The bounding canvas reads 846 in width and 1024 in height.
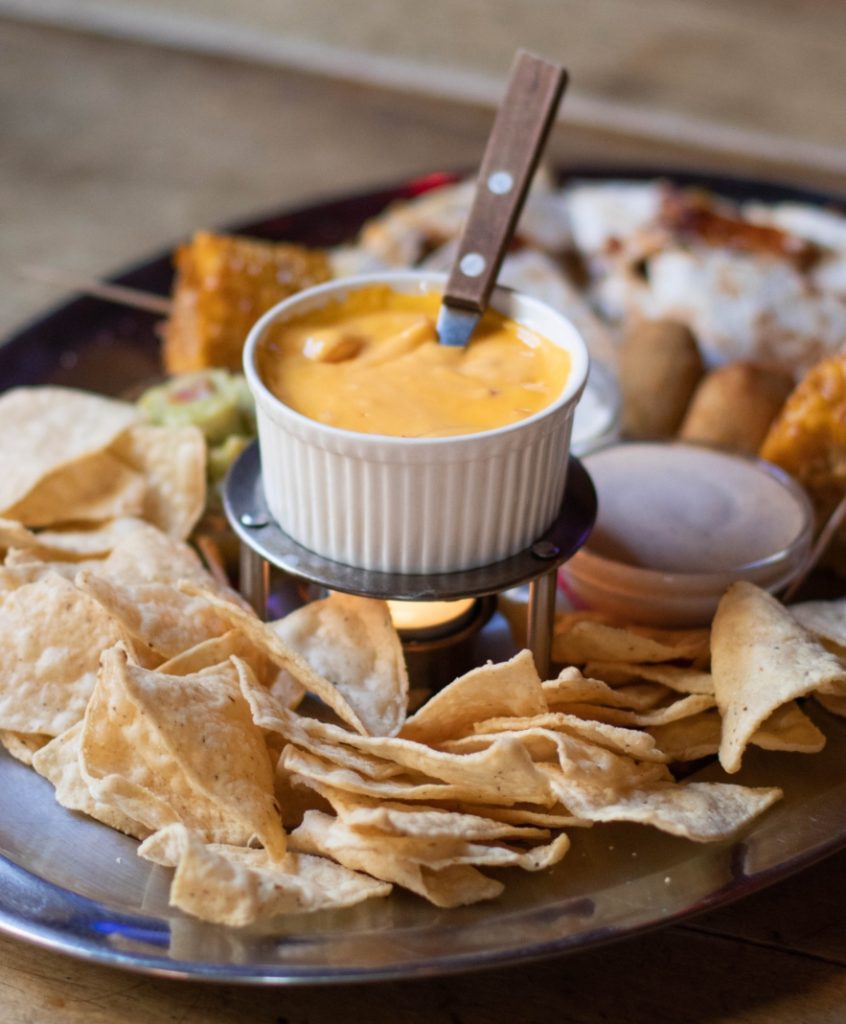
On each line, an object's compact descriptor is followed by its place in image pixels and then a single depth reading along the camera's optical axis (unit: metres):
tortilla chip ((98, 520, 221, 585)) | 0.51
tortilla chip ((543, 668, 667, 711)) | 0.47
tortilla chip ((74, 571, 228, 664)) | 0.48
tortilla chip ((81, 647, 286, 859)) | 0.44
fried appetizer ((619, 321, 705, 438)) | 0.63
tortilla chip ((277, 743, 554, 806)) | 0.44
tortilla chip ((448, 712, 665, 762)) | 0.45
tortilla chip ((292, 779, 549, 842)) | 0.42
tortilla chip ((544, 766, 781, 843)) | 0.43
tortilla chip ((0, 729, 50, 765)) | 0.48
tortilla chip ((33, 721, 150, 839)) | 0.46
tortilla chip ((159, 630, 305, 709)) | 0.48
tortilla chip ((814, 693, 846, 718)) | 0.49
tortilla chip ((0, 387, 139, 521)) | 0.55
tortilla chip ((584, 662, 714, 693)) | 0.49
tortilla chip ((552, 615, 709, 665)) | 0.50
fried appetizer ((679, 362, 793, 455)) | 0.61
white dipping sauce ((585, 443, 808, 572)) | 0.53
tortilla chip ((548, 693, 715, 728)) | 0.47
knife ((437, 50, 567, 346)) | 0.50
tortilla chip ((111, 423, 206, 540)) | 0.56
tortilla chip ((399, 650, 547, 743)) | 0.46
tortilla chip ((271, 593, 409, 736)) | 0.48
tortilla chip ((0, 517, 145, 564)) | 0.53
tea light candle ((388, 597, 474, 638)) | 0.52
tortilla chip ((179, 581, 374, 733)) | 0.46
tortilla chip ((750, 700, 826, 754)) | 0.46
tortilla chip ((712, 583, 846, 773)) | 0.45
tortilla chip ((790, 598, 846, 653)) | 0.50
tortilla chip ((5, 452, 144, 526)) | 0.55
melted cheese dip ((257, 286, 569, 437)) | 0.47
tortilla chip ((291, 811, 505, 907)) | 0.43
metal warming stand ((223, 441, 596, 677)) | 0.48
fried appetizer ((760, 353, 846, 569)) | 0.57
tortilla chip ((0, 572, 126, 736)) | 0.48
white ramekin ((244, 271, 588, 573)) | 0.47
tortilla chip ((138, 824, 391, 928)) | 0.42
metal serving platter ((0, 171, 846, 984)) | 0.42
